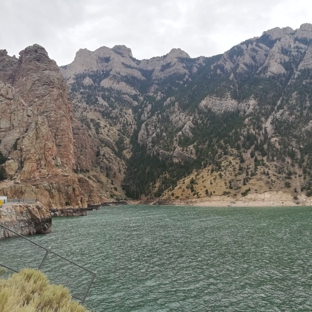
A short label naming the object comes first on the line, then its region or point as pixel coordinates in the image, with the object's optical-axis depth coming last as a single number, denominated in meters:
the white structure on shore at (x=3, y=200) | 67.06
